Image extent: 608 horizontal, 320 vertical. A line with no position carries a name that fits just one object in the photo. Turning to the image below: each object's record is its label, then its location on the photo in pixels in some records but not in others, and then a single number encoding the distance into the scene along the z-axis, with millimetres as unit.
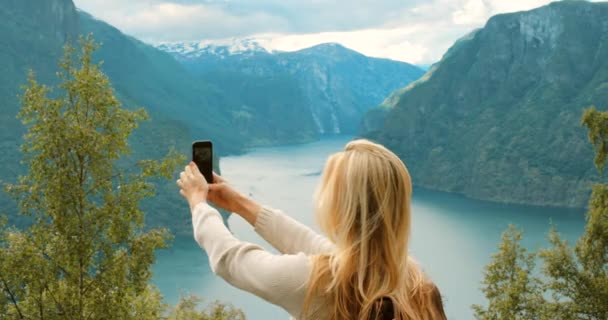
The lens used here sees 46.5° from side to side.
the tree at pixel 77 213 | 7348
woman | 1705
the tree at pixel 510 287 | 15656
